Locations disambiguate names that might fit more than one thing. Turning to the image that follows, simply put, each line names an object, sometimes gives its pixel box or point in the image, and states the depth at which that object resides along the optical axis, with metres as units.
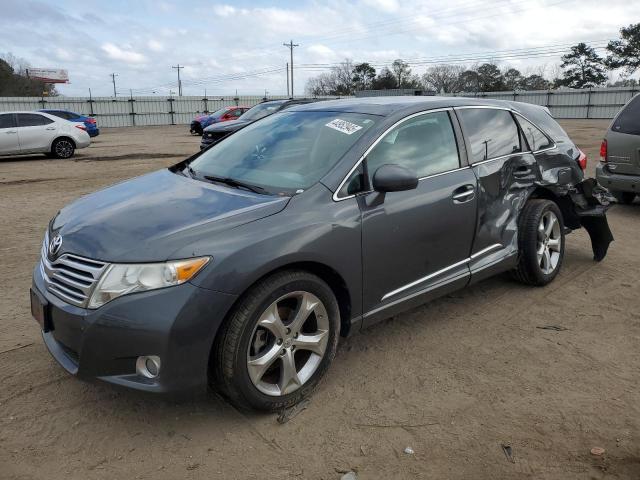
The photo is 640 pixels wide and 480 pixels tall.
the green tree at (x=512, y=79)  69.19
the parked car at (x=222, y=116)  24.69
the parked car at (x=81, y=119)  21.12
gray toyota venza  2.50
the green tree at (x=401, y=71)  72.81
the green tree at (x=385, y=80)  70.62
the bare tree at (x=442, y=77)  77.44
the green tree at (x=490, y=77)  67.10
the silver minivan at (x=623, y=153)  7.03
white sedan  14.52
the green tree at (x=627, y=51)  54.12
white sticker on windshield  3.48
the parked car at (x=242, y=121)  14.38
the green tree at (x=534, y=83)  69.50
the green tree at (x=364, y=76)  74.25
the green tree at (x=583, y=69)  59.91
